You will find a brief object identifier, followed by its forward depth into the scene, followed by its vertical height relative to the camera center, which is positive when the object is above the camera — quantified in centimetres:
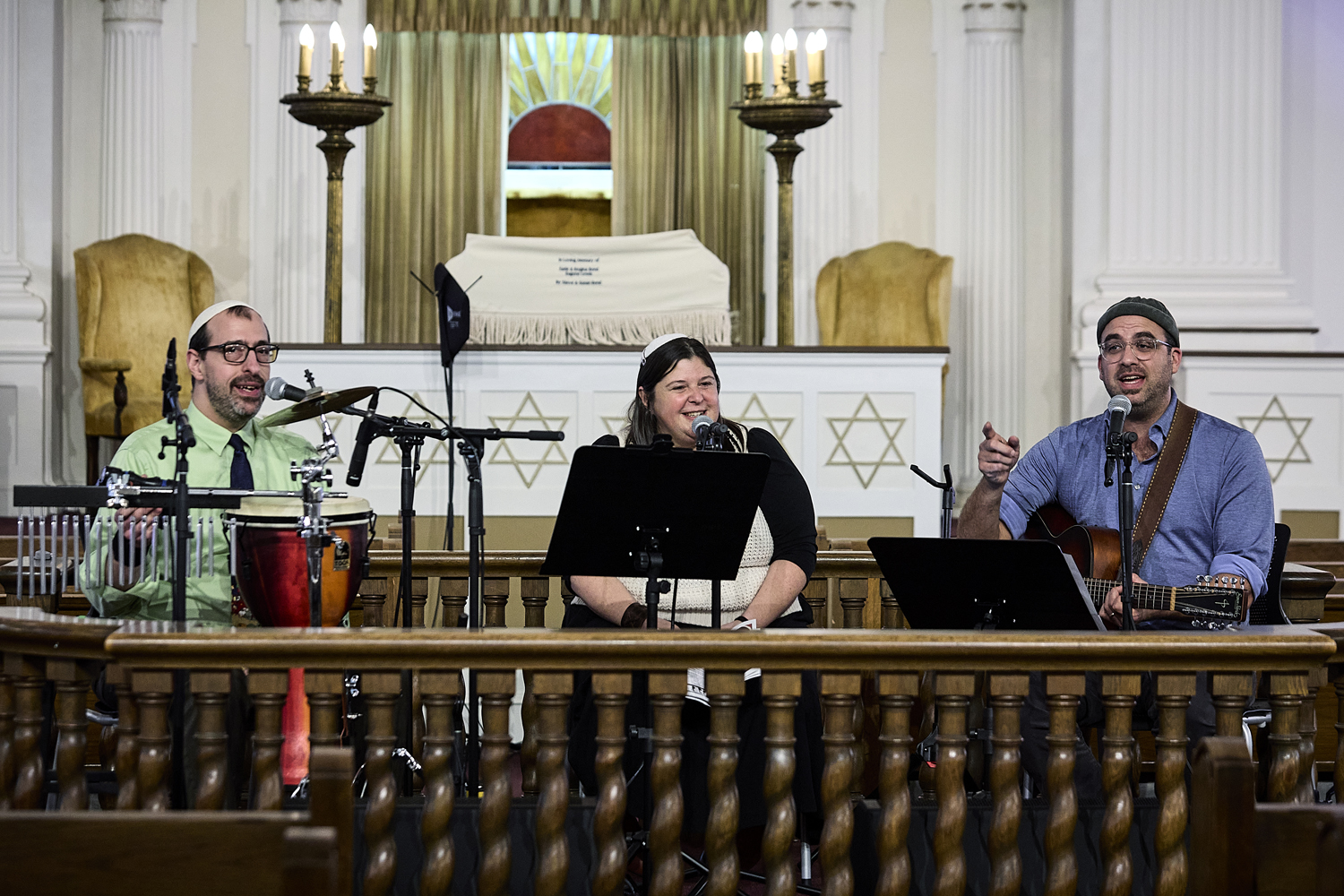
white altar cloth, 823 +93
